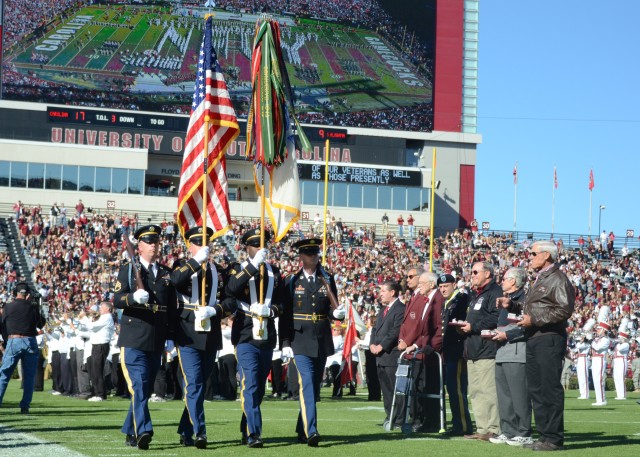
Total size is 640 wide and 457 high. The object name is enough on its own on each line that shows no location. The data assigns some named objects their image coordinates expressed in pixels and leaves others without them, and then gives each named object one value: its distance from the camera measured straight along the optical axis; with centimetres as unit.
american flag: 1402
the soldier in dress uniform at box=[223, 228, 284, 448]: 1238
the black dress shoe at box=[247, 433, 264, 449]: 1223
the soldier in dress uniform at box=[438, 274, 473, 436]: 1459
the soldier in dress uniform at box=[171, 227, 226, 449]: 1216
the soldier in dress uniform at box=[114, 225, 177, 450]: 1201
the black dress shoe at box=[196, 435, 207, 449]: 1200
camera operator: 1761
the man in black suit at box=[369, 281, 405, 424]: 1603
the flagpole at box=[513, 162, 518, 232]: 7500
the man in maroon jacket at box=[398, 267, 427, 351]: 1491
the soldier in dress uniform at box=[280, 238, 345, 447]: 1279
